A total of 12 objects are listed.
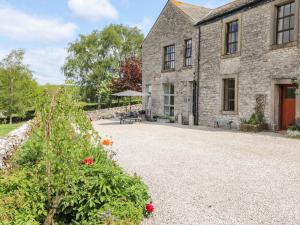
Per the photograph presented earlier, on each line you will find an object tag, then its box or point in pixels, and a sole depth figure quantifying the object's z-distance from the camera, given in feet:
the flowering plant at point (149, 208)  12.69
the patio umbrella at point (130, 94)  65.86
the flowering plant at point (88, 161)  13.43
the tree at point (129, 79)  104.68
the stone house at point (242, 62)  43.92
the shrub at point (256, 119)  46.35
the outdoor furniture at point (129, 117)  65.33
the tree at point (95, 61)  127.75
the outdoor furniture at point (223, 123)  52.29
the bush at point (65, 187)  11.50
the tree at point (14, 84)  96.37
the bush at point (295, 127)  40.31
